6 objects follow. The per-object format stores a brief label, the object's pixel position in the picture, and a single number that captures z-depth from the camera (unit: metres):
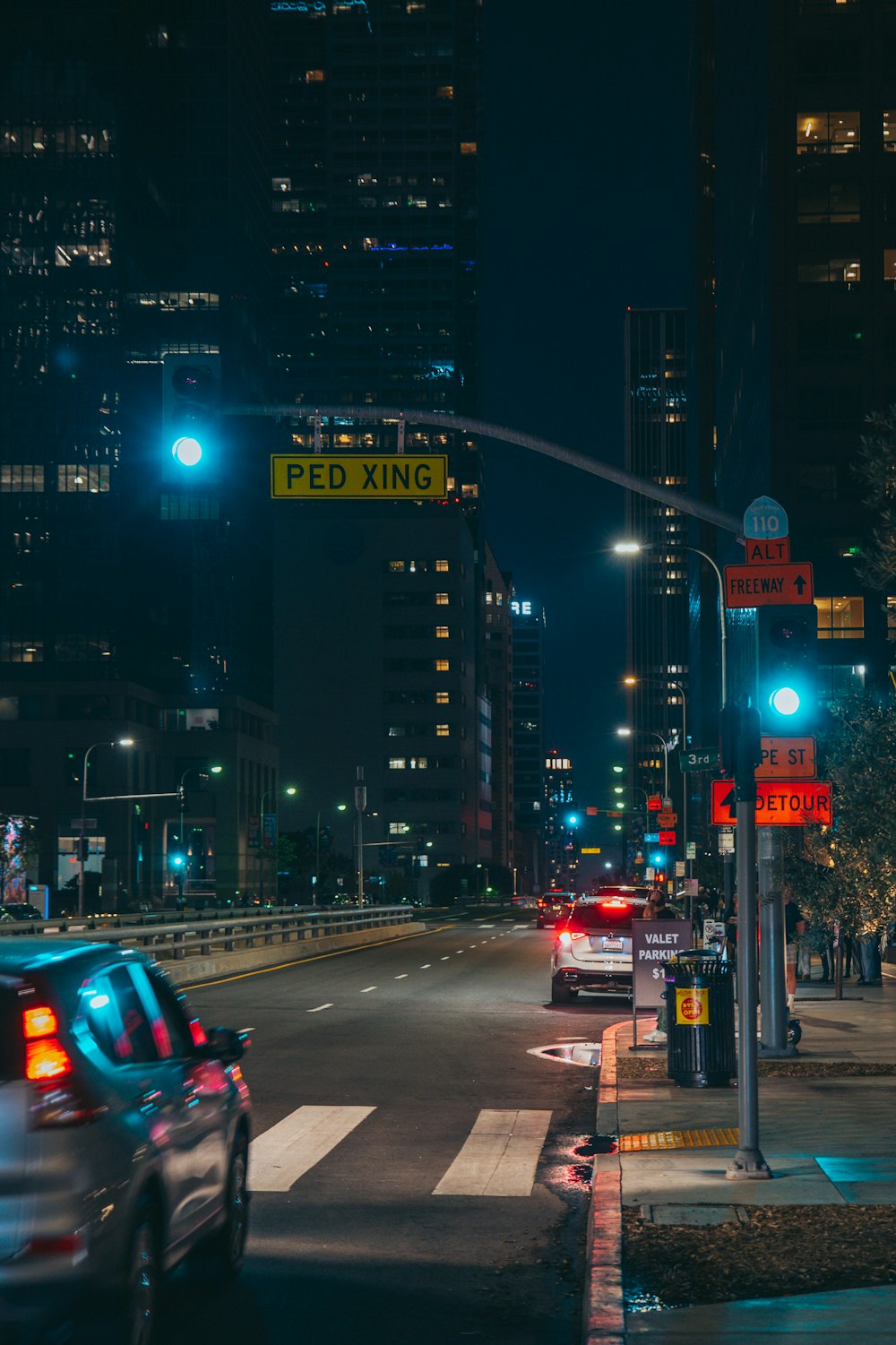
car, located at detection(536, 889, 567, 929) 75.50
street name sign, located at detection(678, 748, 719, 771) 24.47
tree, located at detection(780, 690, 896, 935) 20.72
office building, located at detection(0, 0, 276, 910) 118.38
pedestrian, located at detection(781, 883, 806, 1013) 24.08
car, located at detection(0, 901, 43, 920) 72.19
